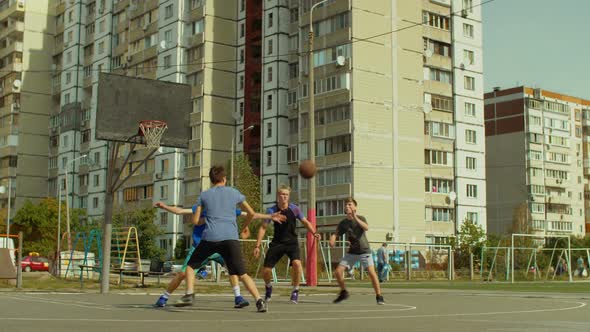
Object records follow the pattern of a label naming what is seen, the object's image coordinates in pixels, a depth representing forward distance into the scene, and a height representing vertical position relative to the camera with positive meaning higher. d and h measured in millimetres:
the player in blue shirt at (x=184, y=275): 12867 -347
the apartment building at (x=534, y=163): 106500 +11779
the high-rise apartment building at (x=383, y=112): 66562 +11704
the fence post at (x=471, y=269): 41866 -710
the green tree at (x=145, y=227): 70500 +2102
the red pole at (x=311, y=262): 29109 -286
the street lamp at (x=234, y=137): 77812 +10632
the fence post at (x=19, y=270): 21266 -467
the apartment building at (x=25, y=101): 96438 +17069
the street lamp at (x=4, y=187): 93062 +6954
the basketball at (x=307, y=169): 17203 +1691
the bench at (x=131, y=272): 21961 -517
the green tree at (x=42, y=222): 75438 +2579
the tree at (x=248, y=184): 59781 +5053
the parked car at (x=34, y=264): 62906 -927
